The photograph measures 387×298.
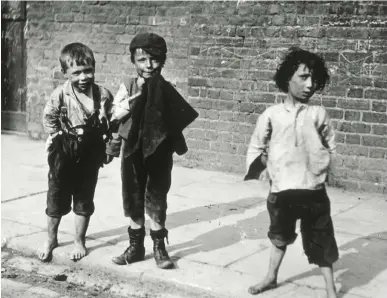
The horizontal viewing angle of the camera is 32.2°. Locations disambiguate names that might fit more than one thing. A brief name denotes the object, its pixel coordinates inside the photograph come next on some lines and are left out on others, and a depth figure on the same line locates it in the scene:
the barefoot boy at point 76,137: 4.85
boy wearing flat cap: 4.53
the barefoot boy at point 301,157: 4.04
